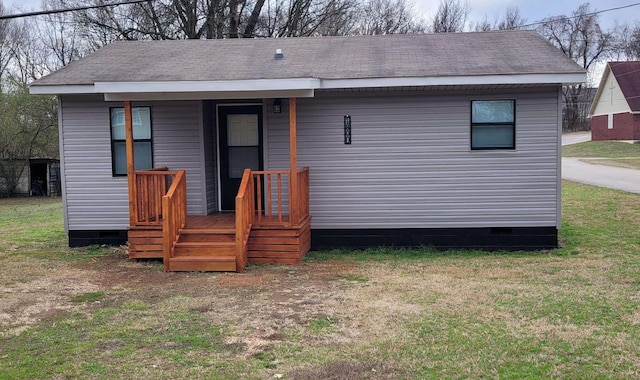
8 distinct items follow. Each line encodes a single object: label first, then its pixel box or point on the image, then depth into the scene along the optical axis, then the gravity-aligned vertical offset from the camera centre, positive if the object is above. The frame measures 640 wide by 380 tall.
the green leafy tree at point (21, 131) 22.94 +1.11
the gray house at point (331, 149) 8.73 +0.07
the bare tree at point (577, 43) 53.09 +9.27
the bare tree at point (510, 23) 42.44 +8.91
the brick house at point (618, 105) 36.62 +2.74
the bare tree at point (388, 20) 31.91 +7.18
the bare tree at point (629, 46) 51.31 +8.77
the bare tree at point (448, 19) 37.22 +8.27
